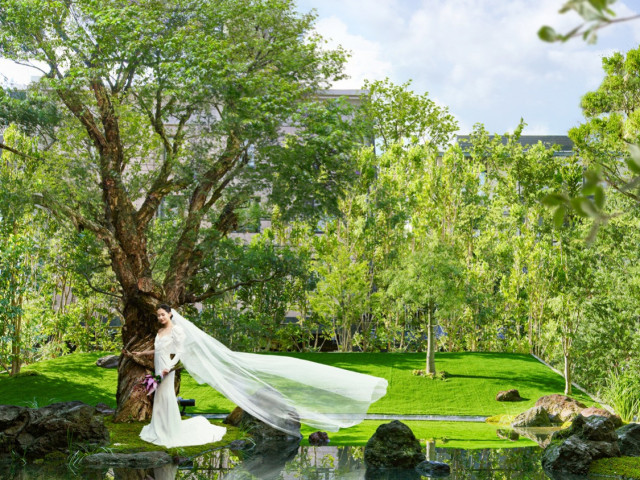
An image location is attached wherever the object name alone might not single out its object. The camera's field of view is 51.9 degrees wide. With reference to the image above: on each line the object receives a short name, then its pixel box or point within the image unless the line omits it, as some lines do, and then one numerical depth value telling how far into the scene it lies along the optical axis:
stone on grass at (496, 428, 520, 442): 11.30
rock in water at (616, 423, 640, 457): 8.86
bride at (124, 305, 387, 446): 8.94
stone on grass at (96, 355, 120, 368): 18.33
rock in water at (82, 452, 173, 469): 8.27
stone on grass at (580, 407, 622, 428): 11.68
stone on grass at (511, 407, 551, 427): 13.06
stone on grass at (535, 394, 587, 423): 13.56
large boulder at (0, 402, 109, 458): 8.86
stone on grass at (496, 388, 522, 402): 16.45
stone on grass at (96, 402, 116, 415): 13.00
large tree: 10.90
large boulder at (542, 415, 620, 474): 8.14
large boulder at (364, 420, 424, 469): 8.35
